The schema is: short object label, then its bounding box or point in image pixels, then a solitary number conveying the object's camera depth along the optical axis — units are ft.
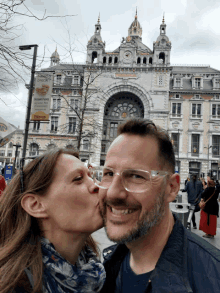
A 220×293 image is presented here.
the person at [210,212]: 22.52
